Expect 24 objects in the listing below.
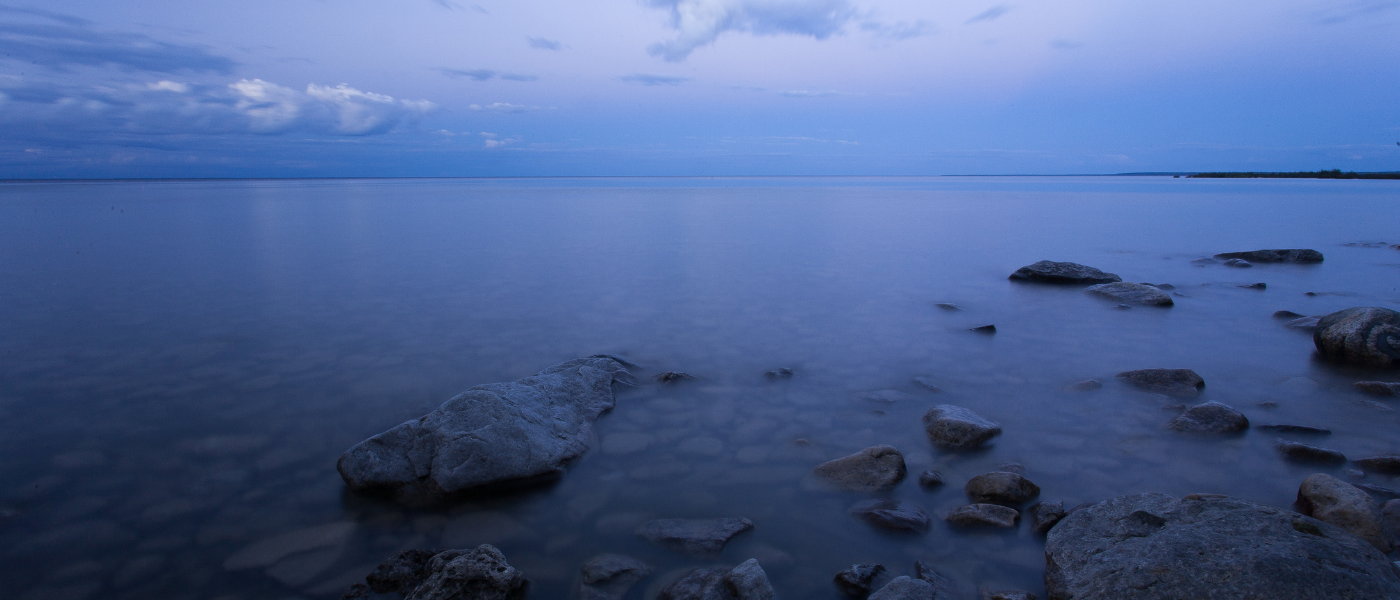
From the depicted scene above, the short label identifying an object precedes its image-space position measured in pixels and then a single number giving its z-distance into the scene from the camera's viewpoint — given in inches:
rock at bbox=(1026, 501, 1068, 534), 145.6
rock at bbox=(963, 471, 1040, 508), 157.5
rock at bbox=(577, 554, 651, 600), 129.4
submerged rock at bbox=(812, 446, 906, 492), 167.5
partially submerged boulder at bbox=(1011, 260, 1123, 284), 449.1
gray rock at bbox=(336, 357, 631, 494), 162.4
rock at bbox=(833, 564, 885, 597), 128.3
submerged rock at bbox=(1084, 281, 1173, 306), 378.0
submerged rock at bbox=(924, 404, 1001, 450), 189.2
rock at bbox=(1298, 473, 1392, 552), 132.4
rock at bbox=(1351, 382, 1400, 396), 225.5
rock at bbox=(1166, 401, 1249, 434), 194.2
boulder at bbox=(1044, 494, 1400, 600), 100.3
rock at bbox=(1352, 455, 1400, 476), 168.4
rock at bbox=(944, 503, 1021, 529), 148.0
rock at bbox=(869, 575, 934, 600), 117.6
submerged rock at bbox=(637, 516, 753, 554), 143.3
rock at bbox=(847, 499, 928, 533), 148.7
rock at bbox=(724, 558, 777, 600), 121.9
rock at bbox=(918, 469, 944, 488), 167.0
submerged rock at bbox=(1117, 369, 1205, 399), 231.9
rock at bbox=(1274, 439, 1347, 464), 175.6
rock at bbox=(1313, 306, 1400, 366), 254.7
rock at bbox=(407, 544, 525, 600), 122.6
